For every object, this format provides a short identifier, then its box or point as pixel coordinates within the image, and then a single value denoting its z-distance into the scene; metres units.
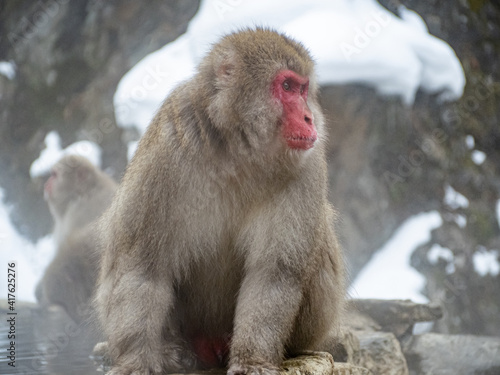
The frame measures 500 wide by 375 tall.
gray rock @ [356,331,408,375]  9.70
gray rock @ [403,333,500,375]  10.98
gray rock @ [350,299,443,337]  11.37
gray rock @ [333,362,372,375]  6.94
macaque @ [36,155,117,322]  12.68
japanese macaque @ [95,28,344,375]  6.07
